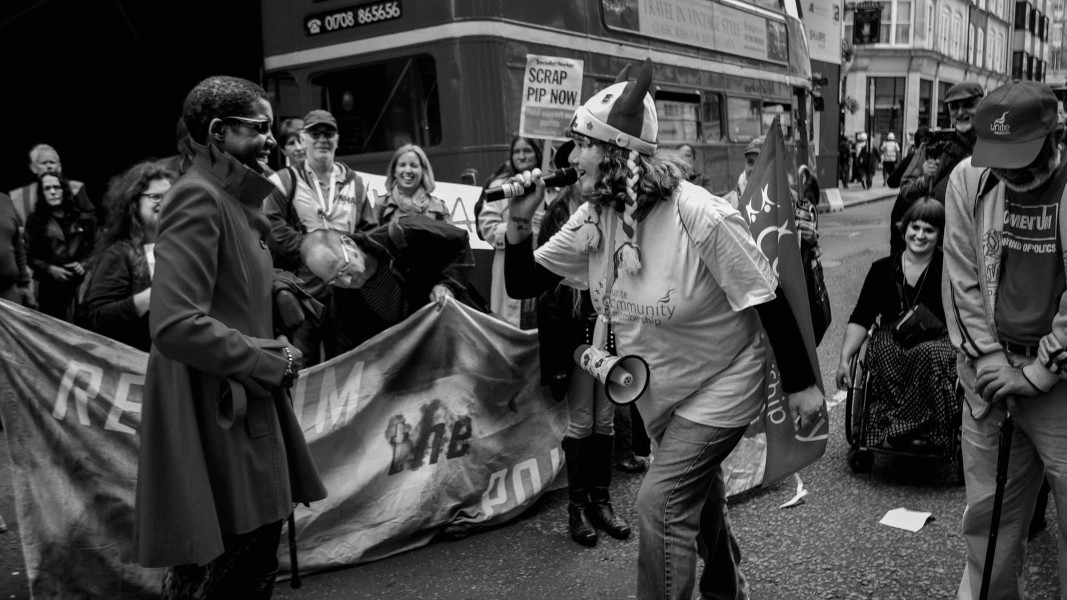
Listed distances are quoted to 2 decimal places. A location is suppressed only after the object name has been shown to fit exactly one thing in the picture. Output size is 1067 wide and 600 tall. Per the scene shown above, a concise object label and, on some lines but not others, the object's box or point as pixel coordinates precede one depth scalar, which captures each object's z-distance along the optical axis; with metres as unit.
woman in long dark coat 2.43
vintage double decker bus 7.49
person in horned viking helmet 2.77
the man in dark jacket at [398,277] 4.66
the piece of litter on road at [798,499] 4.61
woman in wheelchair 4.72
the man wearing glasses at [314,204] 4.88
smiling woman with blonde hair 5.34
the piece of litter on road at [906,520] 4.27
